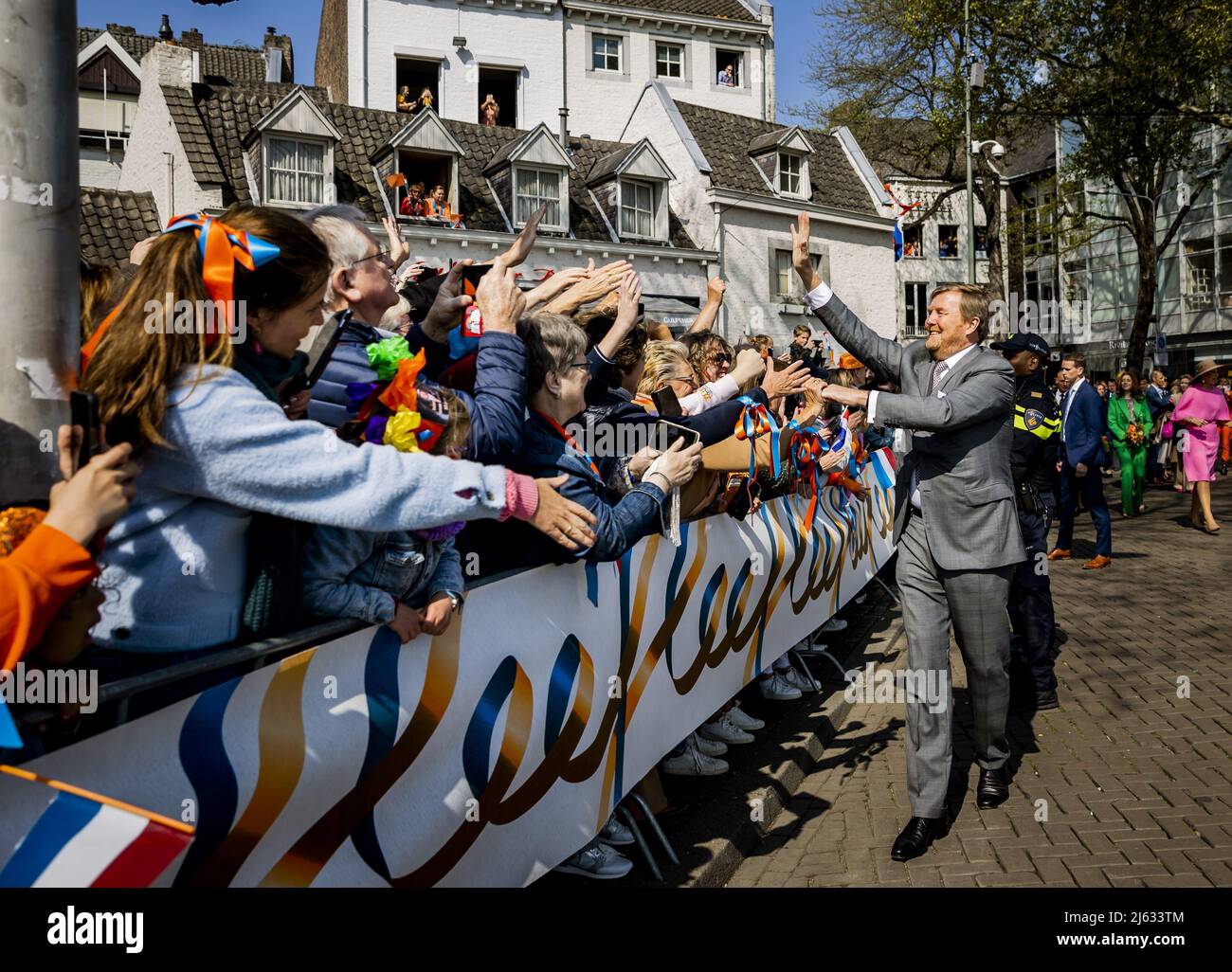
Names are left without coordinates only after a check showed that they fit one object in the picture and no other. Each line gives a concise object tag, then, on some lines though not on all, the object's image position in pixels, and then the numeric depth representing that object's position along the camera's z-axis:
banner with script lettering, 2.18
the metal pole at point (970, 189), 21.91
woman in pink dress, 15.55
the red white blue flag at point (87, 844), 1.72
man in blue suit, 12.95
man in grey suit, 5.04
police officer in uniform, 6.87
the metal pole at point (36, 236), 2.21
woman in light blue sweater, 2.24
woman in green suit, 17.50
